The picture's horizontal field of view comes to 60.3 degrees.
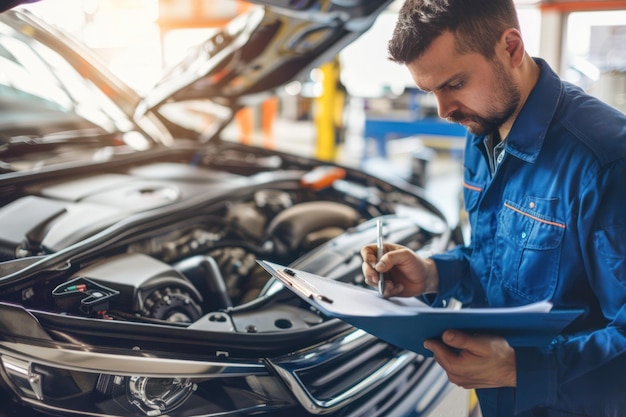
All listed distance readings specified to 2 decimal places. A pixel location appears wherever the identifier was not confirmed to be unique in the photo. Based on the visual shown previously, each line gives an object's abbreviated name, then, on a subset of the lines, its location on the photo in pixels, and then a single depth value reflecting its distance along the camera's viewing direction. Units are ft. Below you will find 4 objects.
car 3.44
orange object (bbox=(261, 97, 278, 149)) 29.81
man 3.01
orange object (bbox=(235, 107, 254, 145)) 27.26
